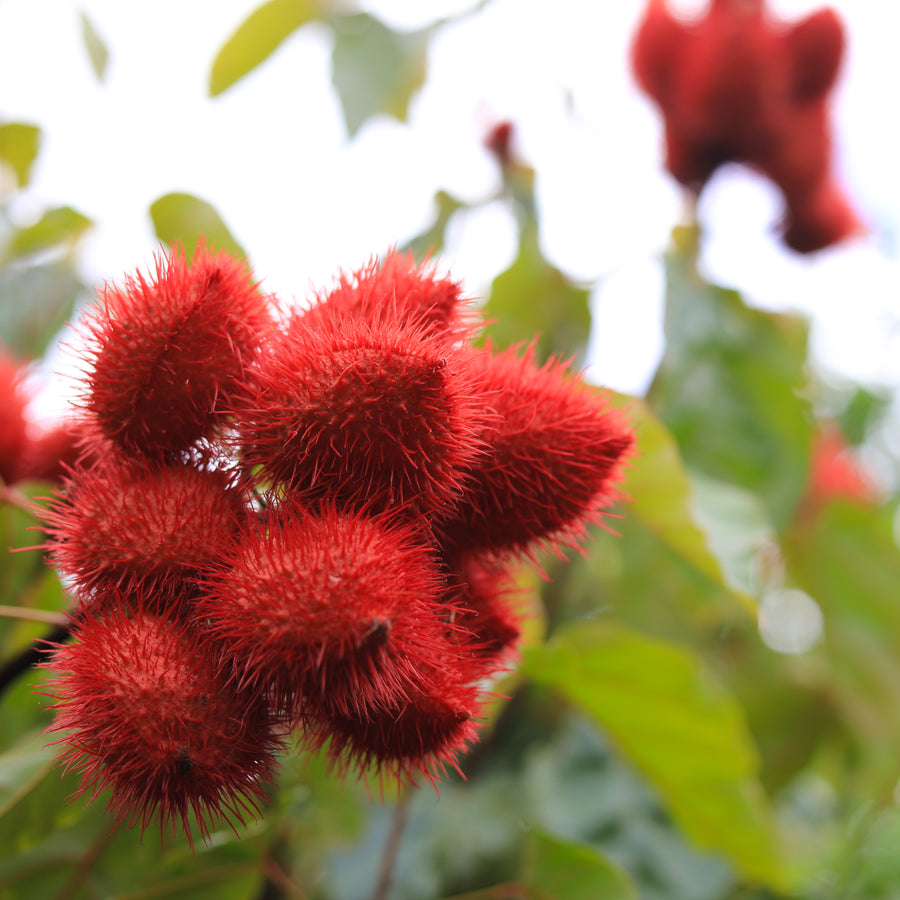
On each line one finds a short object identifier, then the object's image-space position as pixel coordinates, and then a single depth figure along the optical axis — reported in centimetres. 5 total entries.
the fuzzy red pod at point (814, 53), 50
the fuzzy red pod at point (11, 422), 29
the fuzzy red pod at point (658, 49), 52
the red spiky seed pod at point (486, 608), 22
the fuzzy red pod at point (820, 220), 144
